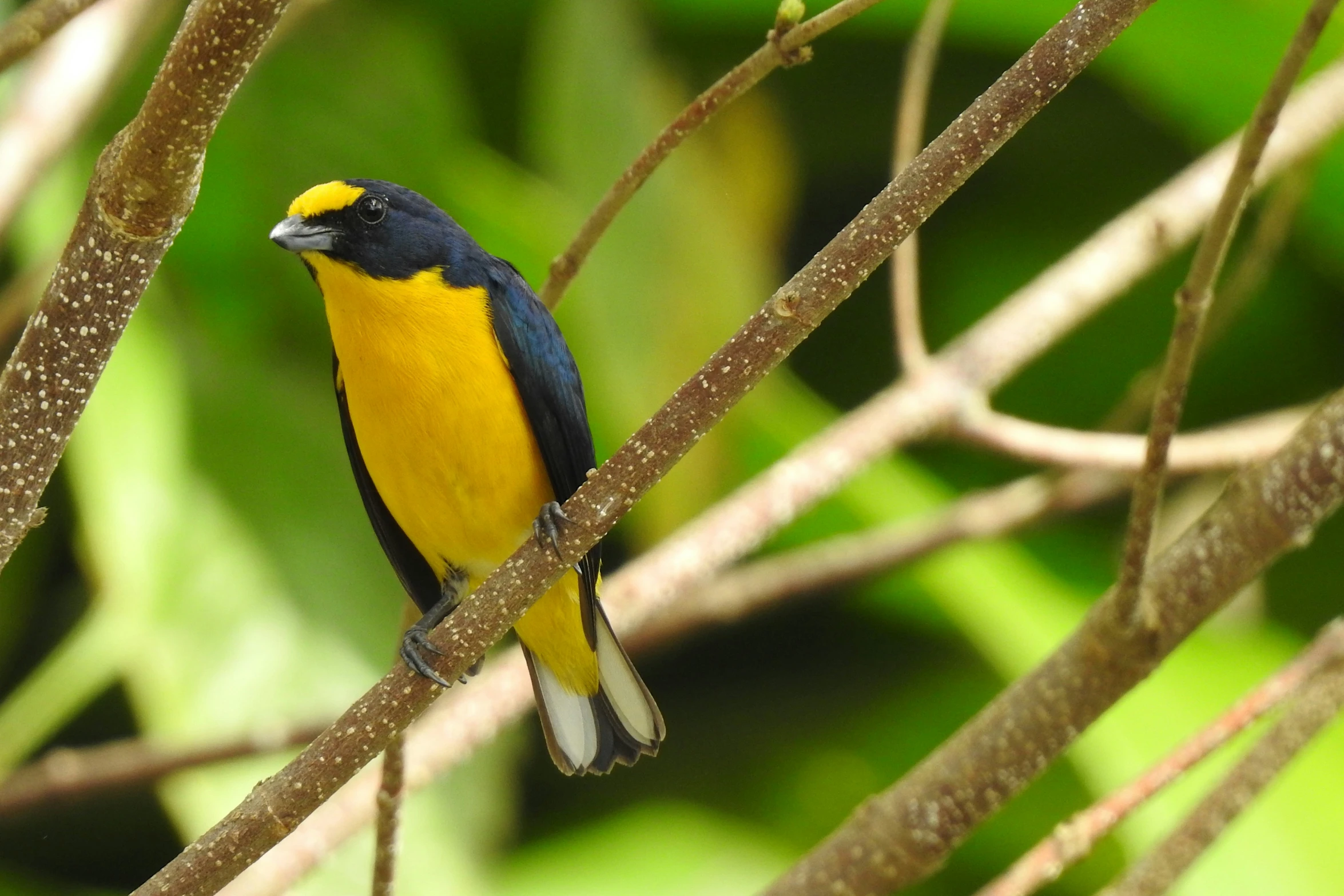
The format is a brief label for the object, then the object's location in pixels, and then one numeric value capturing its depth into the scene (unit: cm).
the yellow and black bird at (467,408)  404
